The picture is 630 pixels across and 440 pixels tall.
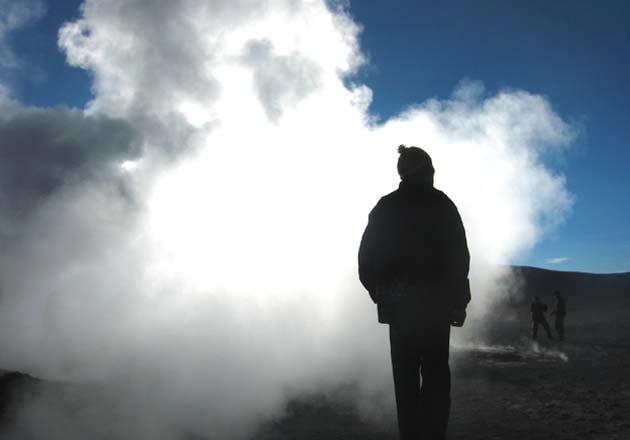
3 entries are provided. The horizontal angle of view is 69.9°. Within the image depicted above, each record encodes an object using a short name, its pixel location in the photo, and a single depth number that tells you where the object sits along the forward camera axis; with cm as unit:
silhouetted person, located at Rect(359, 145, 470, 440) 250
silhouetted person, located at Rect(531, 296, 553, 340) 1519
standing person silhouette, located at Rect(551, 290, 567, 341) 1458
